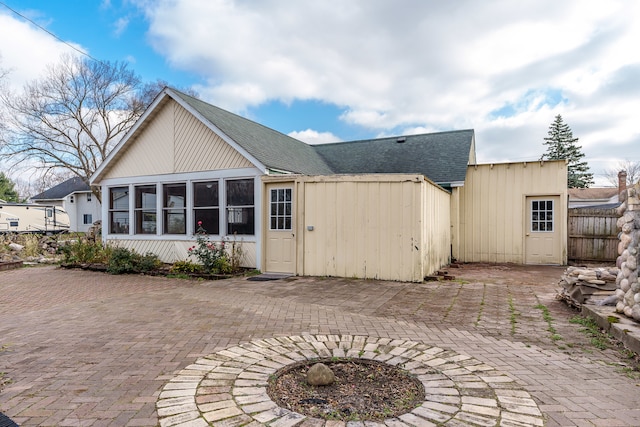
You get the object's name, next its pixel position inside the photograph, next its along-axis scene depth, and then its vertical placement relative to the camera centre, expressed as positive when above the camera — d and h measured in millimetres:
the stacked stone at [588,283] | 5203 -1076
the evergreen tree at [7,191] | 35366 +2331
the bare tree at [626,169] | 32884 +4137
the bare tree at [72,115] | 21406 +6502
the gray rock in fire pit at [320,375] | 2684 -1256
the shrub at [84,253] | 10430 -1202
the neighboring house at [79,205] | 29403 +681
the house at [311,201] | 7855 +303
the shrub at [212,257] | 8711 -1113
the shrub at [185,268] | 8934 -1411
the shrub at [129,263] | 9391 -1351
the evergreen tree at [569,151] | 35406 +6336
